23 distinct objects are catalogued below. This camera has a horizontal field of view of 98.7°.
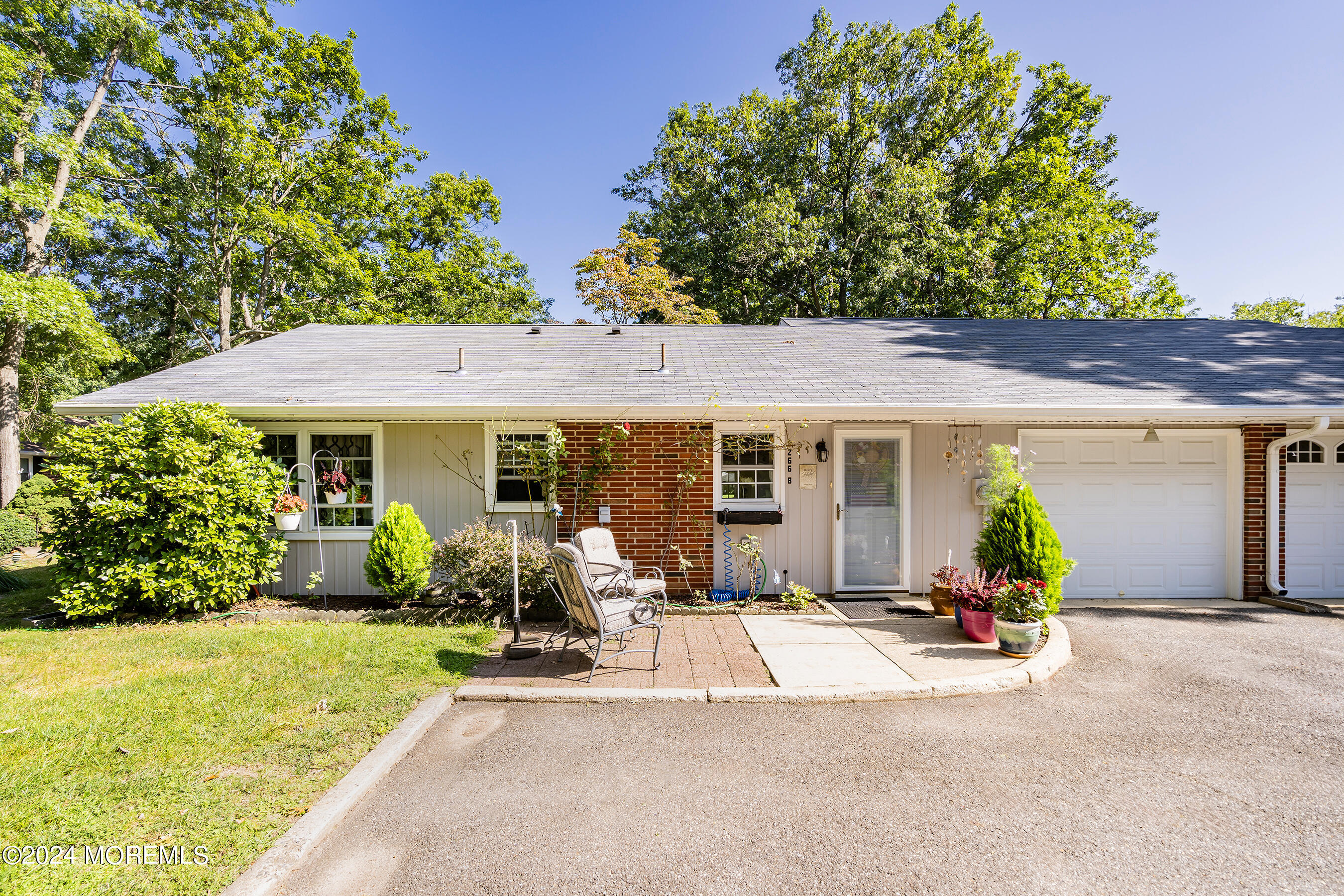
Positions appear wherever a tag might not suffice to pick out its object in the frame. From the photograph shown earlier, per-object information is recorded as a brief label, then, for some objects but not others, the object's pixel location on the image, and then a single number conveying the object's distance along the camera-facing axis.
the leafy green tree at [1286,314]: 28.89
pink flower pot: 5.46
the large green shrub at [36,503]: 12.20
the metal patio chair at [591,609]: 4.67
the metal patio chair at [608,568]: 5.68
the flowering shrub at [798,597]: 6.79
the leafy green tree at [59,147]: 12.80
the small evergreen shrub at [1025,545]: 5.62
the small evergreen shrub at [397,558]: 6.57
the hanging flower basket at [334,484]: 6.66
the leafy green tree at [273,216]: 17.22
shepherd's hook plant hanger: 7.38
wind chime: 7.46
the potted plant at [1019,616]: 5.12
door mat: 6.56
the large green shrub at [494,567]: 6.21
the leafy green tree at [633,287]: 20.34
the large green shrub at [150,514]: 6.08
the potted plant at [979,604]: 5.48
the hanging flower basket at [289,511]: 6.37
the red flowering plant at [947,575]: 6.21
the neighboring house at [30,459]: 25.52
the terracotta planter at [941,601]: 6.51
